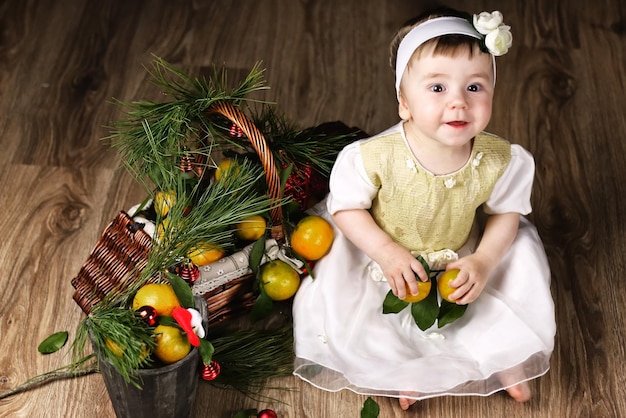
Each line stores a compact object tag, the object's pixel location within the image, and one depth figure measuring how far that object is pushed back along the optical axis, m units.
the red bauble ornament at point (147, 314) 1.40
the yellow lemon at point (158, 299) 1.44
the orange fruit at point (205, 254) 1.55
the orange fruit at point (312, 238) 1.62
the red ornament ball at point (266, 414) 1.52
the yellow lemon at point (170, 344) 1.38
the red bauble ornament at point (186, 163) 1.60
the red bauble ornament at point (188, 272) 1.51
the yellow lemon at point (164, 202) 1.57
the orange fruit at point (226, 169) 1.58
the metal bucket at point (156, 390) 1.38
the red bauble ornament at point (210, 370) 1.49
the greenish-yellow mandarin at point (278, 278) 1.63
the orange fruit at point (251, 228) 1.62
